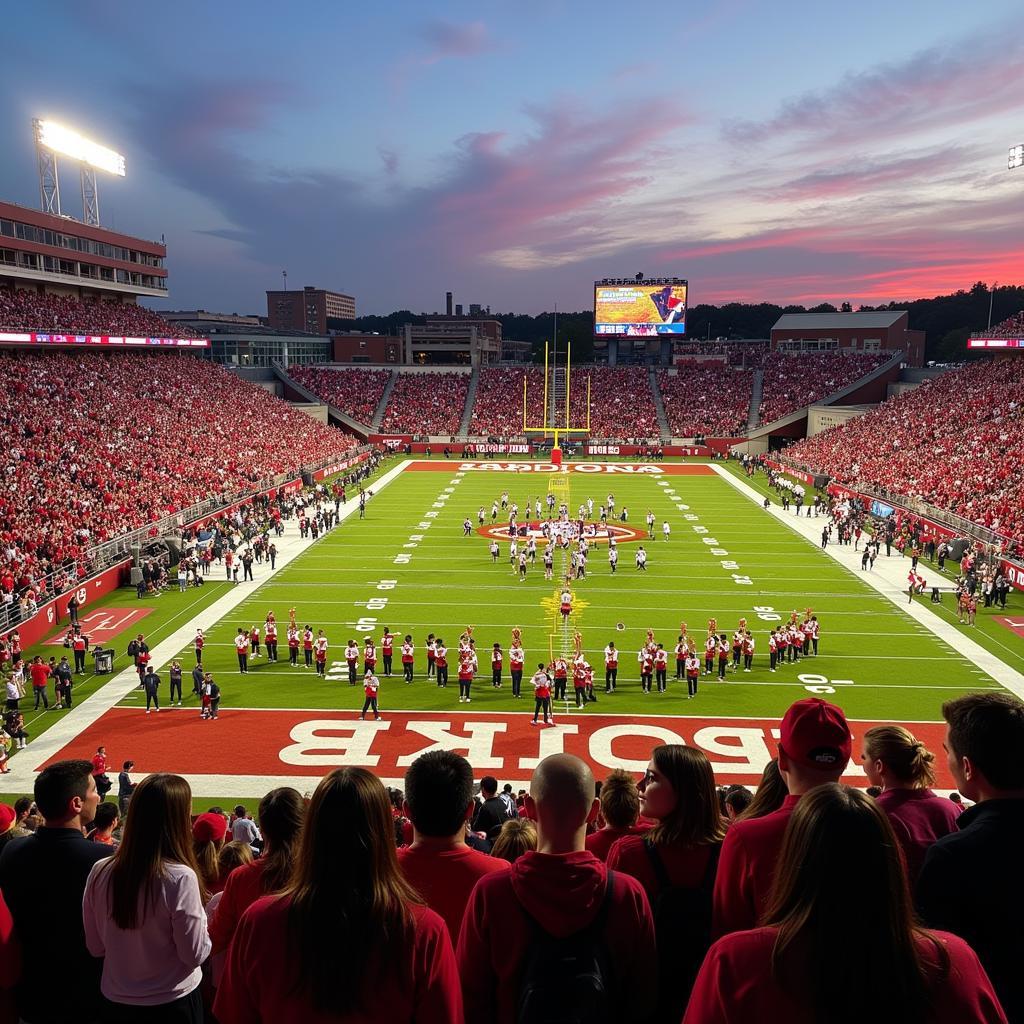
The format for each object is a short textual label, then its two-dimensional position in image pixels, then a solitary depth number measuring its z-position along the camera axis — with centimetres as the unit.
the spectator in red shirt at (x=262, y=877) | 356
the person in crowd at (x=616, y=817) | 458
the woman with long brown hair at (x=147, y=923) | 308
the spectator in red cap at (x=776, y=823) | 287
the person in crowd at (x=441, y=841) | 295
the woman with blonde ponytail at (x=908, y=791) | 341
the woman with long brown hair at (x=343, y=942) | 224
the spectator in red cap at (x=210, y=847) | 468
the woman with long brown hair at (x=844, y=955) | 184
